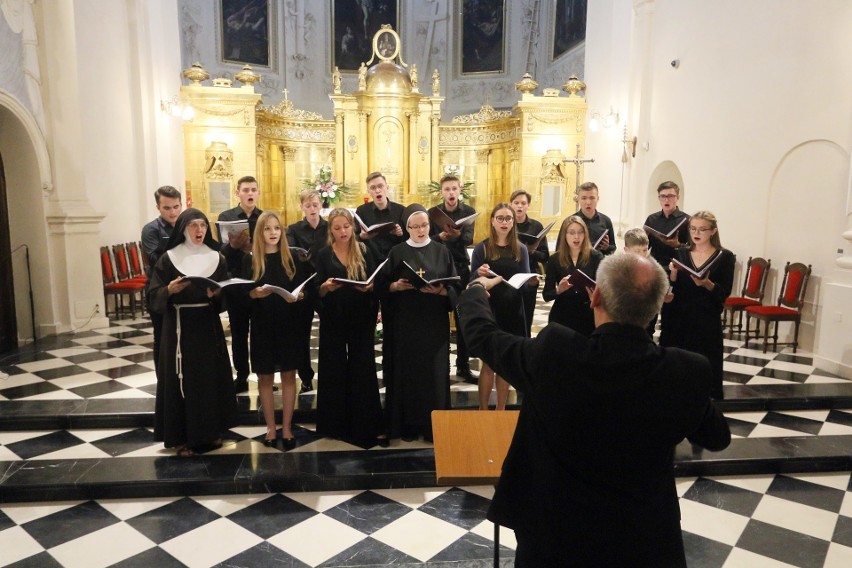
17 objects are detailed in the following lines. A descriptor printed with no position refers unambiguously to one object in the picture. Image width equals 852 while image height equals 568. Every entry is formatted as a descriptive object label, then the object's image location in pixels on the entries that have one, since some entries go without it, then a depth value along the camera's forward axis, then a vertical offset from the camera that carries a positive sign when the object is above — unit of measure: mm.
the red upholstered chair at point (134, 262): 9602 -1028
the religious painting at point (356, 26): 17328 +4792
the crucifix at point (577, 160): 11866 +739
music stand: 2342 -1003
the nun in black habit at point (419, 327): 4402 -931
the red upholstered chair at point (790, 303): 6980 -1178
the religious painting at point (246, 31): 15945 +4309
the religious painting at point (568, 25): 14711 +4322
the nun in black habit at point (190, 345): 4059 -1001
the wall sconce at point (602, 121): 11891 +1528
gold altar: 12844 +1220
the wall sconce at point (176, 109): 11484 +1627
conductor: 1626 -610
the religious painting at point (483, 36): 17453 +4594
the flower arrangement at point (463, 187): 14102 +258
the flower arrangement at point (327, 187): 12073 +211
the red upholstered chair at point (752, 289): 7703 -1130
